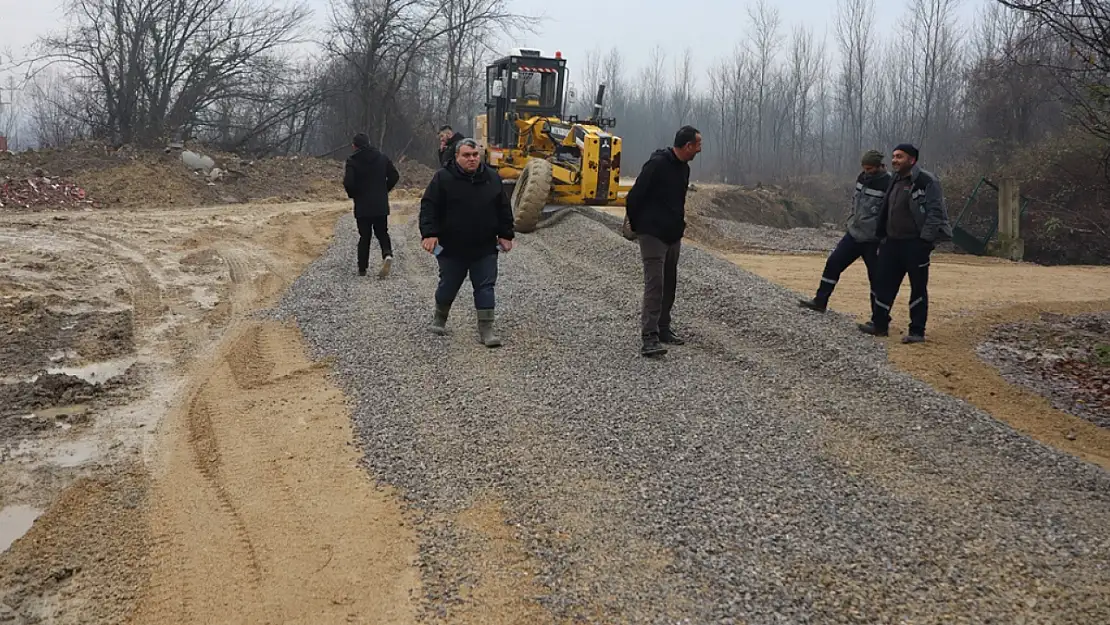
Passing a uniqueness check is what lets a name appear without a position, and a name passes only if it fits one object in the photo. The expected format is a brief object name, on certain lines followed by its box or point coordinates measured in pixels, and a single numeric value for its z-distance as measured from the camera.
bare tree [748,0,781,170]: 57.19
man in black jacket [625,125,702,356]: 7.04
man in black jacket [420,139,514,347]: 7.30
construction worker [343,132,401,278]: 10.46
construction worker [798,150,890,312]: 8.19
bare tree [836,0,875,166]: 51.75
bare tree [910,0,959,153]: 47.06
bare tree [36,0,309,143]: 27.62
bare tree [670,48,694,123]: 74.50
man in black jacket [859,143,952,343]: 7.52
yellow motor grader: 15.43
